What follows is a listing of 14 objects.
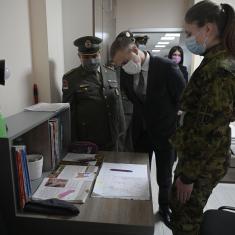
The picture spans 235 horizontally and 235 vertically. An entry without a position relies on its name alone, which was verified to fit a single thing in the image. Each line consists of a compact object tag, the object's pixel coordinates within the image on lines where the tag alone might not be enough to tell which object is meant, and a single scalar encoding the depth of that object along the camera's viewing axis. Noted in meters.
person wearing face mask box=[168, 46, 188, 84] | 3.09
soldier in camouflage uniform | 0.95
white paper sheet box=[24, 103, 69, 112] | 1.34
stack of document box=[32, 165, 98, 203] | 1.07
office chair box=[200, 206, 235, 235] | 1.04
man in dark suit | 1.67
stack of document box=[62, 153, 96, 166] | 1.46
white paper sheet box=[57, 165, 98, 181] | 1.26
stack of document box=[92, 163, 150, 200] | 1.11
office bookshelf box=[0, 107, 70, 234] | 0.92
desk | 0.91
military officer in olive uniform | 1.73
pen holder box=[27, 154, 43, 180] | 1.20
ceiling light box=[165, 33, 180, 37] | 4.28
